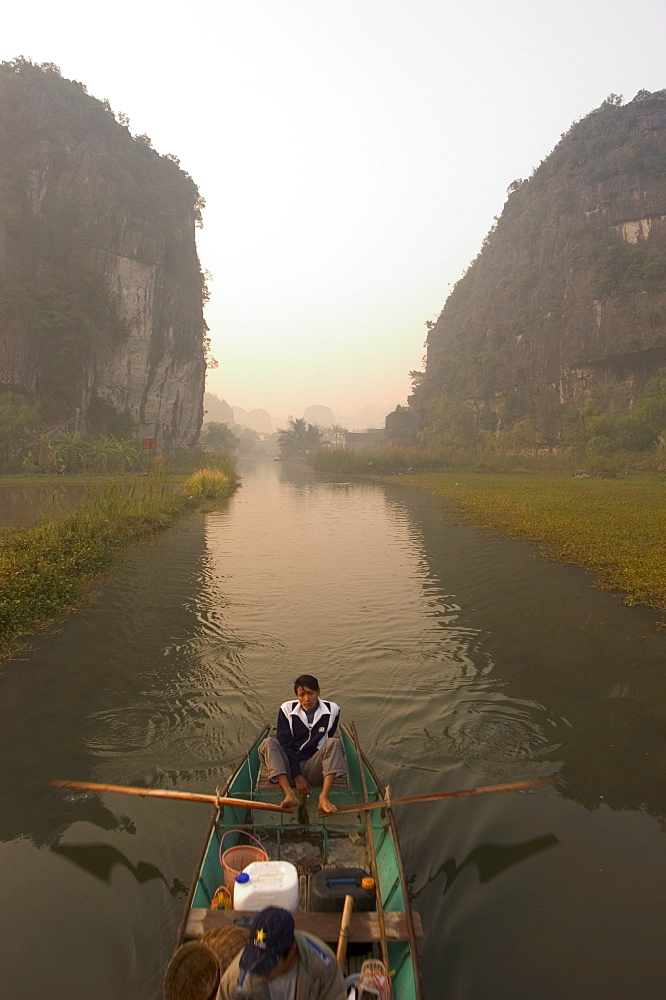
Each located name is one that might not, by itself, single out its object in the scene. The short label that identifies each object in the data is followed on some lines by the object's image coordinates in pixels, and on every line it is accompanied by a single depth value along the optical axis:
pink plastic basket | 3.93
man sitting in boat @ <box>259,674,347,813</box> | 4.84
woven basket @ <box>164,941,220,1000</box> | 2.69
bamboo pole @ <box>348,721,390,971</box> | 3.06
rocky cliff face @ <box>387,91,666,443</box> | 51.62
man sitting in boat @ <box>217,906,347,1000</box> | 2.37
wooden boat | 3.13
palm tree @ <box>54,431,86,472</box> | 35.59
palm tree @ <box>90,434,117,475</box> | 35.81
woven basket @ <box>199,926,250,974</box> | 2.80
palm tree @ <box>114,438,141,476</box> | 36.50
